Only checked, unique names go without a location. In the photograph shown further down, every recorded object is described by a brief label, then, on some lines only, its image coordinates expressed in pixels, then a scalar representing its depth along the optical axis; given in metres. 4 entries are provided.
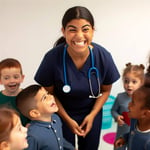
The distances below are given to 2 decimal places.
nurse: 1.50
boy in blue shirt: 1.26
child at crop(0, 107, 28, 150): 1.02
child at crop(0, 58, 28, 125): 1.45
